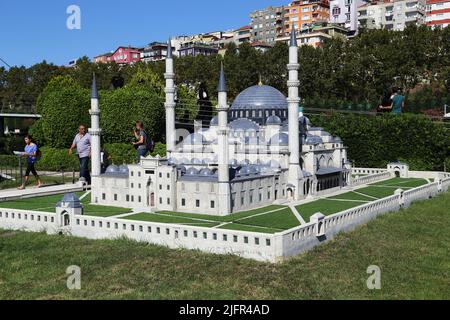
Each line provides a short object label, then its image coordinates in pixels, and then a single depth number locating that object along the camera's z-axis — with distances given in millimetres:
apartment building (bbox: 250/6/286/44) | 116938
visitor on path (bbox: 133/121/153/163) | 31067
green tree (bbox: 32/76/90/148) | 50125
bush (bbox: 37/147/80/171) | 47781
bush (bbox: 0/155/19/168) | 47672
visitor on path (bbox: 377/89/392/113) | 53562
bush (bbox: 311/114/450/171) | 47625
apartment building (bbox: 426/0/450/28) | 94731
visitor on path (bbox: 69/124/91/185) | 32750
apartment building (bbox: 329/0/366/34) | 106625
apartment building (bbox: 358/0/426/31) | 98500
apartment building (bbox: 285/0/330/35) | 110938
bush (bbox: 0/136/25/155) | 56938
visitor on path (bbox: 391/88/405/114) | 51922
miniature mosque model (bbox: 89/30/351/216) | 27922
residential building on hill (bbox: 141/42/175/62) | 132250
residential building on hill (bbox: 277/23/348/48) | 98231
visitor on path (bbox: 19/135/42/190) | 30734
